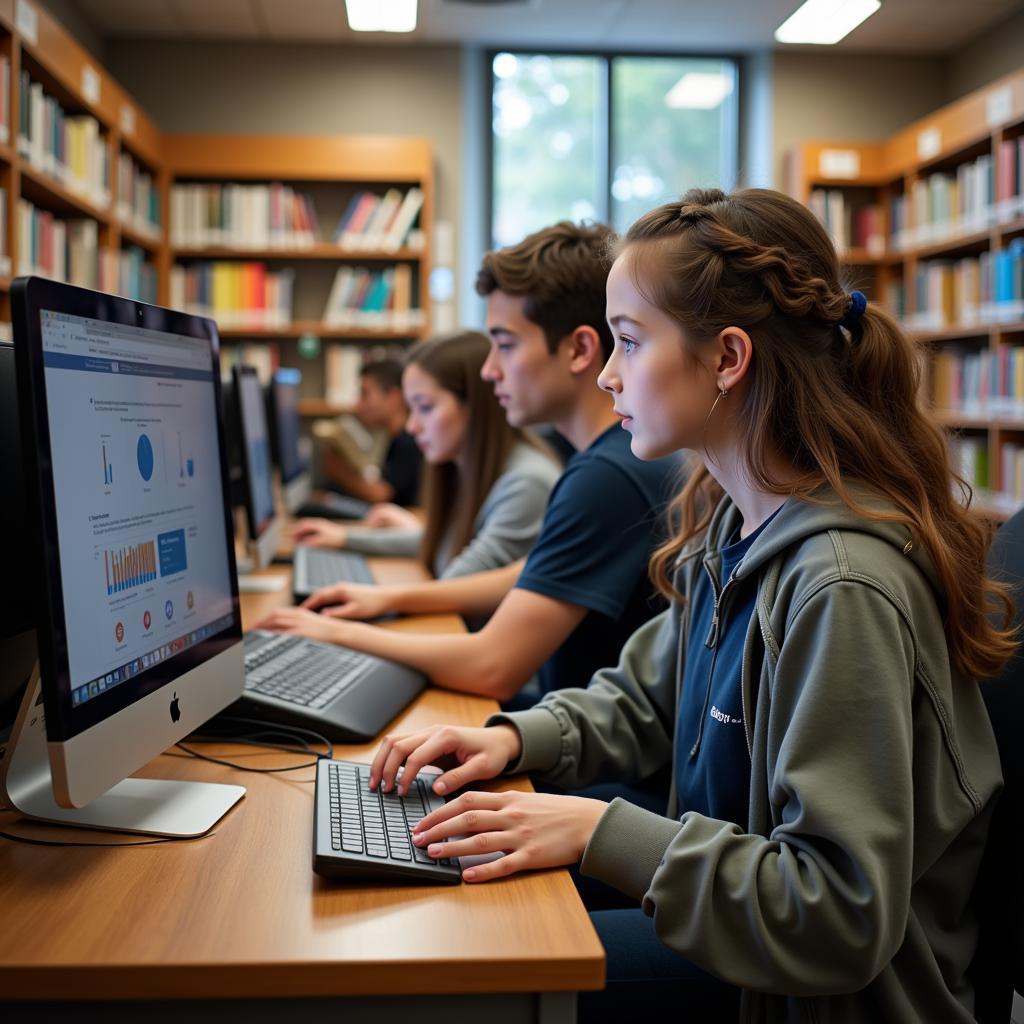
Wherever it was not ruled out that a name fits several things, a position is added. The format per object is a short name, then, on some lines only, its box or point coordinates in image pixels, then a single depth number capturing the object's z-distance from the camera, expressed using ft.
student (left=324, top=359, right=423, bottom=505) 13.82
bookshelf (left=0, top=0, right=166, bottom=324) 11.49
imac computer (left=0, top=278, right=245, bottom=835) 2.46
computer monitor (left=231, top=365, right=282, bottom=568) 7.27
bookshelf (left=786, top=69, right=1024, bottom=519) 15.01
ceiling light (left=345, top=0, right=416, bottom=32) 15.56
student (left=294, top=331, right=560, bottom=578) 6.82
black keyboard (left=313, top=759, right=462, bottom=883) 2.57
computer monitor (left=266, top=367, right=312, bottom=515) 10.62
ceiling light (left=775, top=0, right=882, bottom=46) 14.52
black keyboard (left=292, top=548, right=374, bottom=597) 6.64
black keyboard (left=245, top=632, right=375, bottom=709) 4.01
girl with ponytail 2.51
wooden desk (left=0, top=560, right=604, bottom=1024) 2.16
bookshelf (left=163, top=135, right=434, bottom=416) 17.58
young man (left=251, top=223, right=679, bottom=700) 4.62
